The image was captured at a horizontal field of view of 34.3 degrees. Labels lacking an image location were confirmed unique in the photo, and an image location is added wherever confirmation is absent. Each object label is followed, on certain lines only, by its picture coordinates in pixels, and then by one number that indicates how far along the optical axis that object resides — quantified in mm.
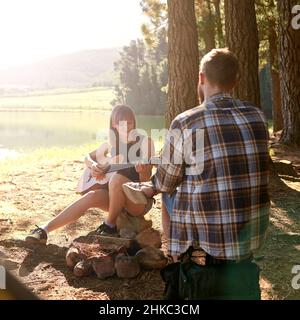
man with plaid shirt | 2506
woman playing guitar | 4250
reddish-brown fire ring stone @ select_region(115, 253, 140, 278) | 3699
